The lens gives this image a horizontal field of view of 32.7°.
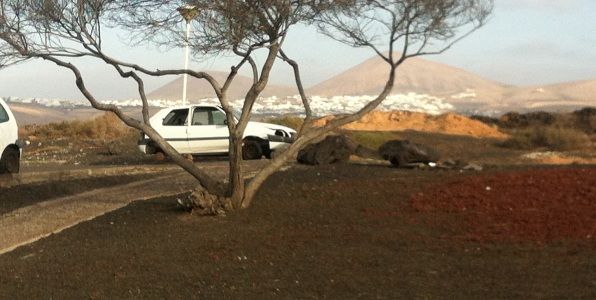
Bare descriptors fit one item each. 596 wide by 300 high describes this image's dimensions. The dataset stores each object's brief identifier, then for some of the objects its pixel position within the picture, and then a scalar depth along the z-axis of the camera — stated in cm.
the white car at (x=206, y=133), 2630
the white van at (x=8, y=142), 1953
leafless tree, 1290
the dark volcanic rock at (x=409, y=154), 1928
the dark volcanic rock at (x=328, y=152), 2072
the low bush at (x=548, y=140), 4002
